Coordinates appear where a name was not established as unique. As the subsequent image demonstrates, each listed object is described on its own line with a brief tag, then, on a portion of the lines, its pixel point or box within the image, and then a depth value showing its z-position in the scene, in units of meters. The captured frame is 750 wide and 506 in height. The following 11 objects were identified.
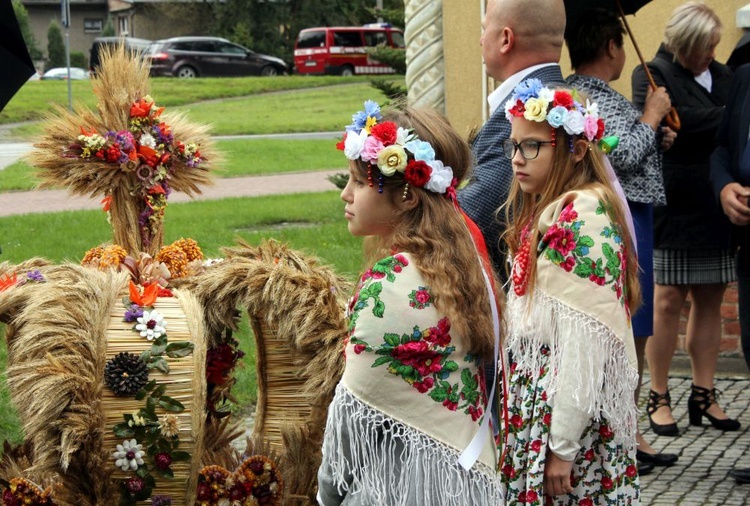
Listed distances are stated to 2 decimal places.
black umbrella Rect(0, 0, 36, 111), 7.84
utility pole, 20.89
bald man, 6.17
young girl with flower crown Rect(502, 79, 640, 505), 5.51
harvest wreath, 5.74
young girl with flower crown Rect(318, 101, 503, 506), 4.78
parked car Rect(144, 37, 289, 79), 66.52
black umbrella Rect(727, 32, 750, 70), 10.63
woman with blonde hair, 10.15
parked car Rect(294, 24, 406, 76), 69.38
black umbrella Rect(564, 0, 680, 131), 8.18
